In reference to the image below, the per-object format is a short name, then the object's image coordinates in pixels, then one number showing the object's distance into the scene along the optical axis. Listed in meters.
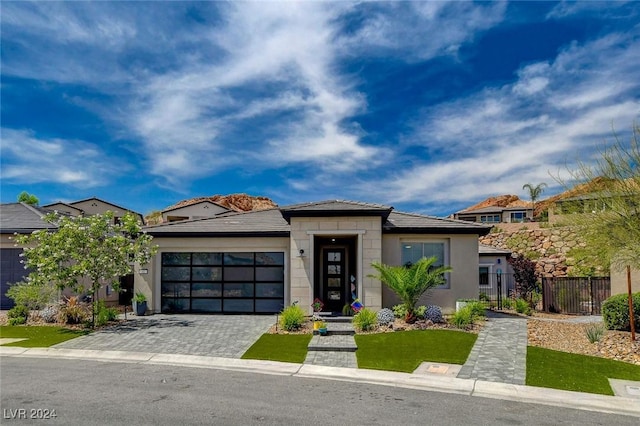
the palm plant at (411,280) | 15.96
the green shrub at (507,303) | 22.11
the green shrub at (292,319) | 15.30
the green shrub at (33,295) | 17.50
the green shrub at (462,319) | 15.41
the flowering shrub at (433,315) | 15.95
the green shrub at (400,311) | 16.56
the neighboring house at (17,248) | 20.50
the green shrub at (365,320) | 15.26
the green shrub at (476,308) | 16.25
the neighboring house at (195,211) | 47.41
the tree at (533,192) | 63.28
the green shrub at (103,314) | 16.66
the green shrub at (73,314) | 16.80
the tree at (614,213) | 12.29
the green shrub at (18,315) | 16.90
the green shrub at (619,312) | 14.36
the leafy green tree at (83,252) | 15.99
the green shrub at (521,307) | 19.91
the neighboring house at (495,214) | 58.56
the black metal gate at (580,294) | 20.77
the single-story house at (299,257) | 17.77
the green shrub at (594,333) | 13.24
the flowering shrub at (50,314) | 17.24
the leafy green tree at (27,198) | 59.38
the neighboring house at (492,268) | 29.03
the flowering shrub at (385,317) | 15.60
